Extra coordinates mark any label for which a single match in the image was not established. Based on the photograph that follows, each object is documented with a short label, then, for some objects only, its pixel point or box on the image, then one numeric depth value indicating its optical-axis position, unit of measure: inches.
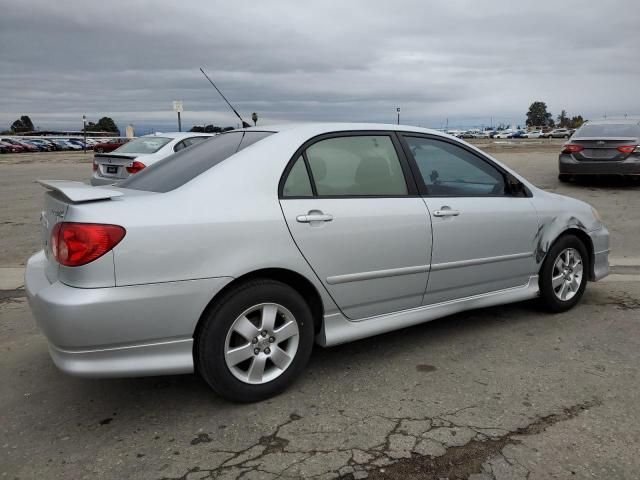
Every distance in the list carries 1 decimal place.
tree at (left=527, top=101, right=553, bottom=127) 5846.5
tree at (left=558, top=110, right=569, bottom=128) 5736.2
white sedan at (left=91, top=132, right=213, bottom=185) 389.7
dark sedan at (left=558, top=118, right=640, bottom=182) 461.1
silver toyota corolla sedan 109.3
